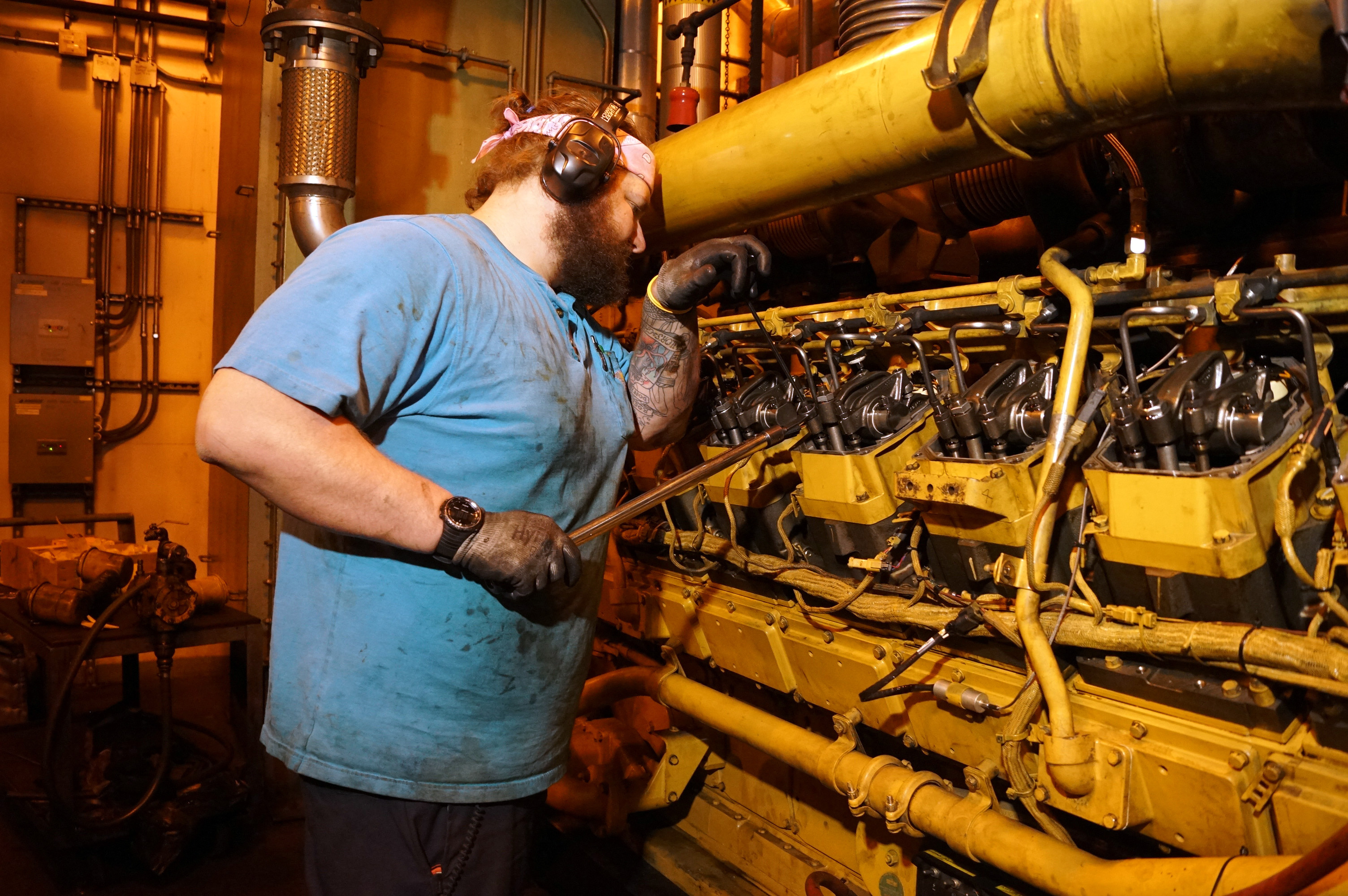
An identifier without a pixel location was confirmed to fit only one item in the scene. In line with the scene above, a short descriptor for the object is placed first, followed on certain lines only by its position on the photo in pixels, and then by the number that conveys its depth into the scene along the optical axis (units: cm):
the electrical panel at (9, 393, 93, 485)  545
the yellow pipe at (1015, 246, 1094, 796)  155
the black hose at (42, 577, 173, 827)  304
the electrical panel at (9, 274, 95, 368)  540
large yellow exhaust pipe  120
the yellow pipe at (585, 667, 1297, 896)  144
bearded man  128
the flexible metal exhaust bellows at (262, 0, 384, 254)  287
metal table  320
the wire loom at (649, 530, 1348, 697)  132
